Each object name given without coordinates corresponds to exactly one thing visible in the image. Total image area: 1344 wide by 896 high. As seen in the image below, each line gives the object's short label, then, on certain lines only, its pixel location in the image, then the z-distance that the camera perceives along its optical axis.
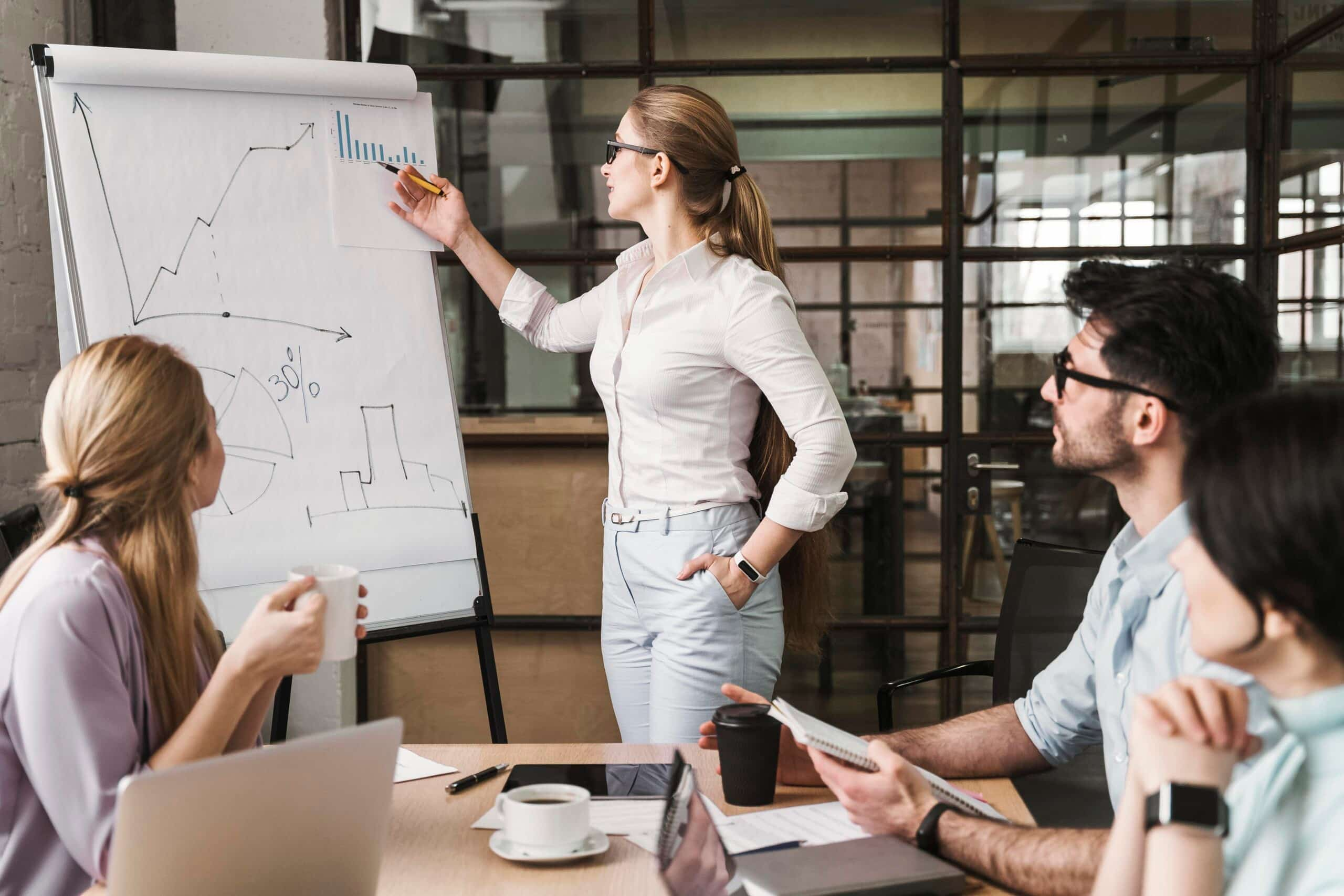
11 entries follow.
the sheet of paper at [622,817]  1.30
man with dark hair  1.34
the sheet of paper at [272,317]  2.04
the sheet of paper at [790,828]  1.25
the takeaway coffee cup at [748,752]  1.35
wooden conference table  1.16
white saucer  1.20
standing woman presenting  2.03
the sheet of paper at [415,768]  1.48
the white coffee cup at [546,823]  1.21
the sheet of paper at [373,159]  2.25
